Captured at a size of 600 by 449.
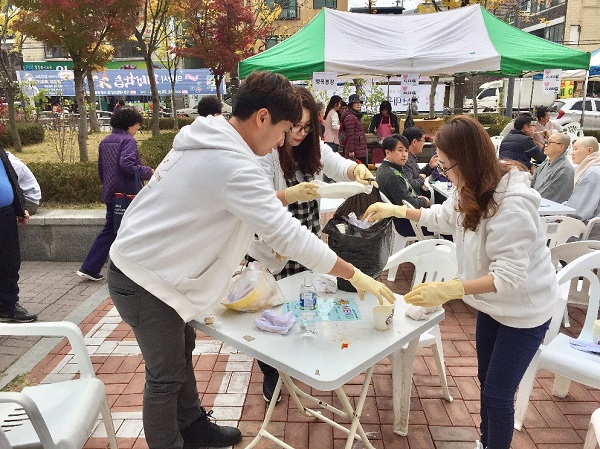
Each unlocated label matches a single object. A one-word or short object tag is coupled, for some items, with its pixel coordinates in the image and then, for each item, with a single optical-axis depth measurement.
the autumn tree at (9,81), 8.57
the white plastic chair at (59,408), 1.70
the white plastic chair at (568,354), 2.22
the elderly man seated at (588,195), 4.18
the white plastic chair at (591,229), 3.96
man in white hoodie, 1.62
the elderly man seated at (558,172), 4.67
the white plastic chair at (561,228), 4.00
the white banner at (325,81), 7.05
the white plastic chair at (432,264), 2.72
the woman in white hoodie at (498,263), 1.80
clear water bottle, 2.12
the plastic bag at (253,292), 2.08
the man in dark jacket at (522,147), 6.03
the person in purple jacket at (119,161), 4.43
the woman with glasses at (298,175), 2.45
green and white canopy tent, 6.66
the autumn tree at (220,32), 11.44
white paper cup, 1.92
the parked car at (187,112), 22.94
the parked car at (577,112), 16.56
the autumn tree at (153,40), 9.54
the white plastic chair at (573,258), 3.35
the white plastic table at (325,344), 1.68
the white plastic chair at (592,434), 1.89
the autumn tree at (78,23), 6.55
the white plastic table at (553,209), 4.07
